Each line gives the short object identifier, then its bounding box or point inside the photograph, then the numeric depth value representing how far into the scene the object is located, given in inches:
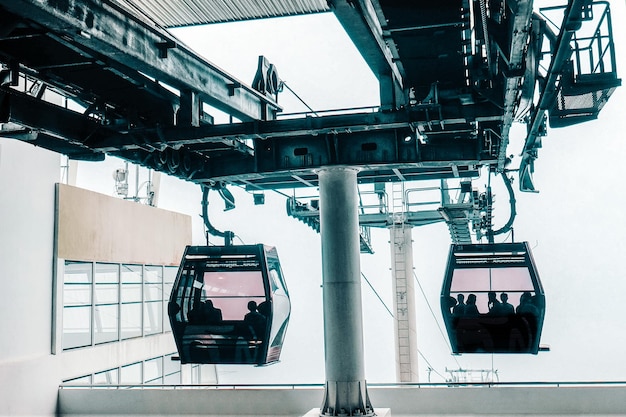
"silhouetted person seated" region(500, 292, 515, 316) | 367.6
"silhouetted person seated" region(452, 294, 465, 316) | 371.2
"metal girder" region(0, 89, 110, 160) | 249.4
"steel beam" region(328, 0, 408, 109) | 224.4
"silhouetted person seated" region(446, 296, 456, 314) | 370.3
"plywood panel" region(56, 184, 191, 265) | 657.0
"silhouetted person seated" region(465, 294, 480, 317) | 372.8
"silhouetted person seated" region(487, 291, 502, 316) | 370.3
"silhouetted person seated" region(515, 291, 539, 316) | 362.6
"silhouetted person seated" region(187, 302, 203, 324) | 357.4
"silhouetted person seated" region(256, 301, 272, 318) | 341.7
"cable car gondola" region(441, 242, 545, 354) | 367.9
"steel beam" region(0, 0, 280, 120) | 185.0
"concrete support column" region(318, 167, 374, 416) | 411.2
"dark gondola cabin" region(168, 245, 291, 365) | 349.1
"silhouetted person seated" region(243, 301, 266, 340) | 346.0
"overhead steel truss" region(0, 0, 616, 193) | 216.2
